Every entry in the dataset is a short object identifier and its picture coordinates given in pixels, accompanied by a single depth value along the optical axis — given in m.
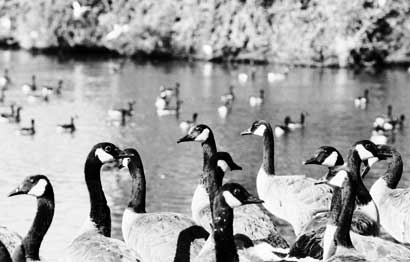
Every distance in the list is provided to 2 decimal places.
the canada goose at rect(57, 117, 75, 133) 28.05
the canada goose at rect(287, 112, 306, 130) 29.05
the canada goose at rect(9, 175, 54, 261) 10.70
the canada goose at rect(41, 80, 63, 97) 35.96
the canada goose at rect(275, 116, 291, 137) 28.30
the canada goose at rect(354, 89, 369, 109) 34.68
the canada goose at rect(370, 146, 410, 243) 13.70
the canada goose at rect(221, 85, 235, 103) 35.28
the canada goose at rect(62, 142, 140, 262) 10.20
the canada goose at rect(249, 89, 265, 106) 34.97
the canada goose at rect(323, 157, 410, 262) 10.34
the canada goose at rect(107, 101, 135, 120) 30.50
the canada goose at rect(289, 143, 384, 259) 11.30
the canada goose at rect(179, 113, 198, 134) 29.20
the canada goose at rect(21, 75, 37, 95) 37.50
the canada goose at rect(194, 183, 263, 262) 9.44
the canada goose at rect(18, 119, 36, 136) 27.66
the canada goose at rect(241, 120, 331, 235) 14.06
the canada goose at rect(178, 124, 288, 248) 12.09
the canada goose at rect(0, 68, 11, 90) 38.72
